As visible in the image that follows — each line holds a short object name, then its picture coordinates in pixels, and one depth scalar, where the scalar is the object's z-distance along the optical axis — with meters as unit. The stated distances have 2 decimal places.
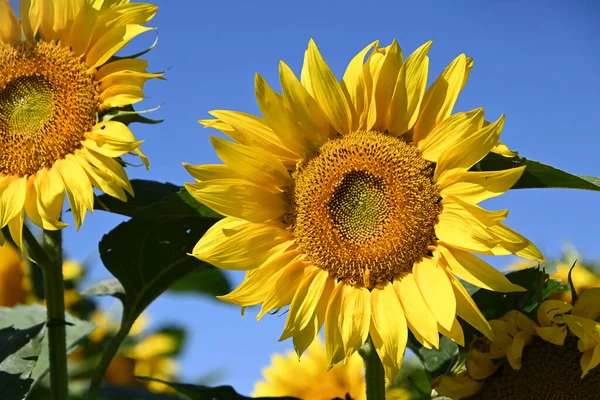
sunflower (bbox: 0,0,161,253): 2.11
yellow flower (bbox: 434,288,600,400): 2.06
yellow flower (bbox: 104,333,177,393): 4.05
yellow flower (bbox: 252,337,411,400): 3.08
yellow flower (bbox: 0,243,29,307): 4.04
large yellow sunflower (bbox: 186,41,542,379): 1.84
